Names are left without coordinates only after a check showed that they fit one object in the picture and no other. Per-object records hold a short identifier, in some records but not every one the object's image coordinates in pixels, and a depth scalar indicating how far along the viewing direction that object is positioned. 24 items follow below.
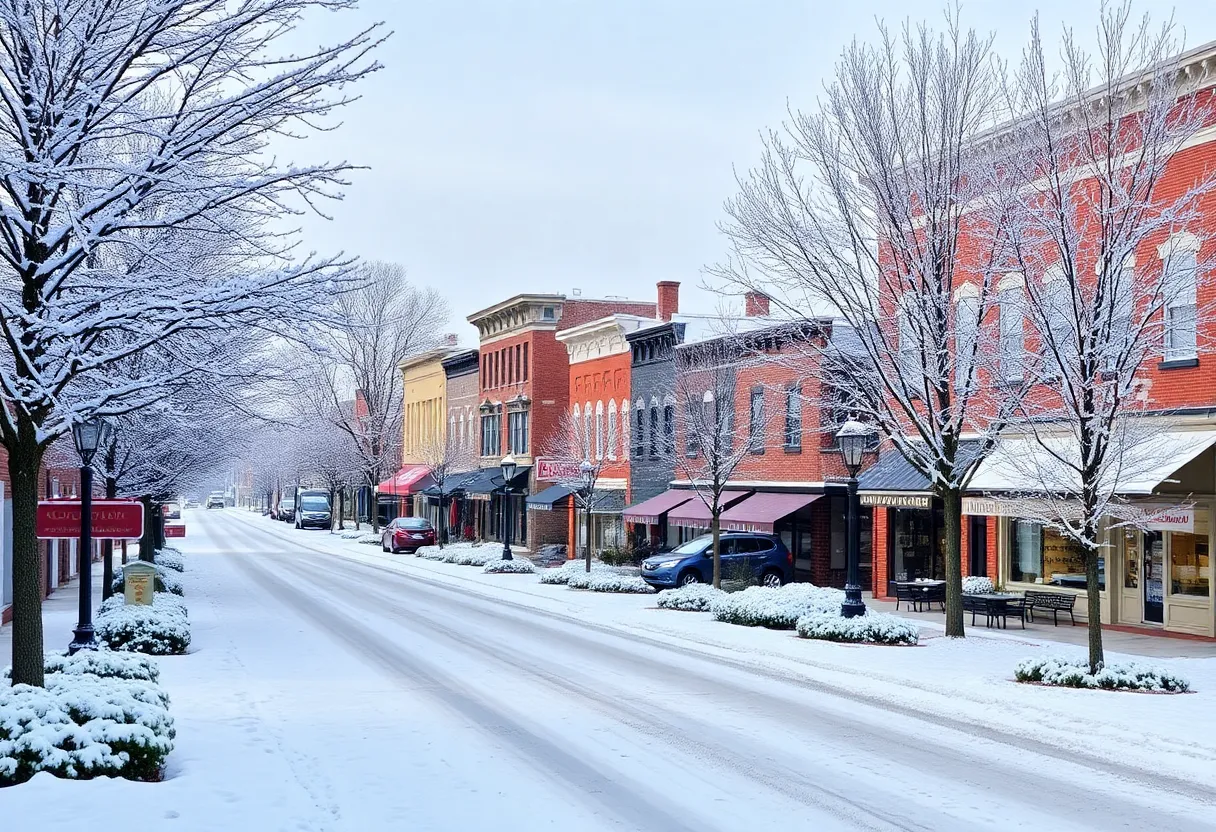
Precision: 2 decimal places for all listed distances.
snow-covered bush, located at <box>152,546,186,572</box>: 35.81
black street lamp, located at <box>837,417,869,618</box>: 21.06
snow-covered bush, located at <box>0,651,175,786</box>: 9.12
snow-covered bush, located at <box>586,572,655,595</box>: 32.75
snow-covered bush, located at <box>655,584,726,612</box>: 27.34
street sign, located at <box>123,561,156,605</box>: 20.02
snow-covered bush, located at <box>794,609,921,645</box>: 20.41
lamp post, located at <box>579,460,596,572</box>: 38.11
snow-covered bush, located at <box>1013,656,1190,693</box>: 15.21
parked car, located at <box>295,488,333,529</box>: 90.62
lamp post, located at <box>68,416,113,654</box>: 15.23
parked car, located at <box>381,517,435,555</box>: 56.97
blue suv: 32.28
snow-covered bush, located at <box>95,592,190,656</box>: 18.59
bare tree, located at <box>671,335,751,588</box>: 29.89
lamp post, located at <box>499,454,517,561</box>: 42.12
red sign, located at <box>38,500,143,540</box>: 16.17
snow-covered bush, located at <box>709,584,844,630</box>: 23.09
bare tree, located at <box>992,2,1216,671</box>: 15.89
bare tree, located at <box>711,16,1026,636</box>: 19.91
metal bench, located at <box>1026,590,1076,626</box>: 23.34
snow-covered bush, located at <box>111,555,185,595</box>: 26.02
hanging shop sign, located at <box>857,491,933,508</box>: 26.33
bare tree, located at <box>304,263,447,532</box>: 75.06
